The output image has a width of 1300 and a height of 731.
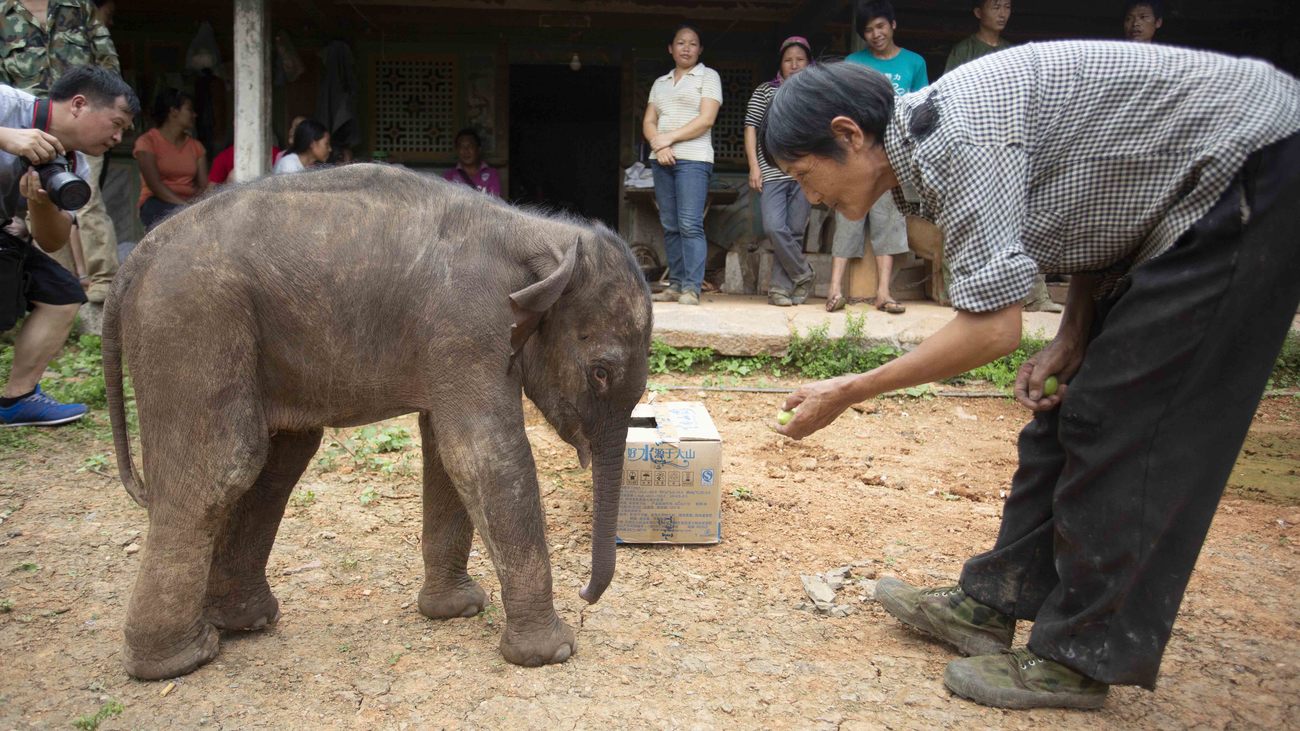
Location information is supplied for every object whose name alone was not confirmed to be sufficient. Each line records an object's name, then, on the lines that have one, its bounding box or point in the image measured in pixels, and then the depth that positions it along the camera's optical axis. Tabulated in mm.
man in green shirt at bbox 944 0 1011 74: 8953
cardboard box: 4324
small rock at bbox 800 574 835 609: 3791
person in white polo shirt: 8641
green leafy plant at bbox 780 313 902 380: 7629
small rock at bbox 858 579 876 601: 3920
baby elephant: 2943
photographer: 4305
